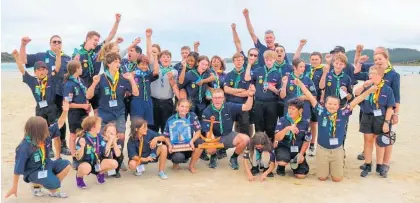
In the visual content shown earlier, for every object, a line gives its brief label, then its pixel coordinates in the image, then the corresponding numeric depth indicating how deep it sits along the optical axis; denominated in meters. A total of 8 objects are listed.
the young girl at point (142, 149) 6.19
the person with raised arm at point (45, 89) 6.65
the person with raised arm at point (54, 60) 7.02
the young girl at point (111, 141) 5.90
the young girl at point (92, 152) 5.64
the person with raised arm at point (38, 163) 4.98
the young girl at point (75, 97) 6.57
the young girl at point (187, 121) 6.47
